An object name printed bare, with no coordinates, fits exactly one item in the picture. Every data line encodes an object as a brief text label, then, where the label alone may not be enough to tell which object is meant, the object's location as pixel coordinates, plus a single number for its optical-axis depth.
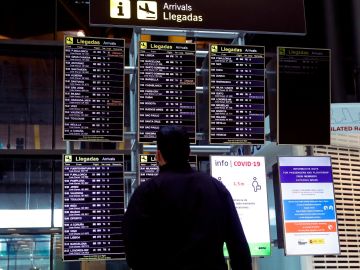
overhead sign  4.72
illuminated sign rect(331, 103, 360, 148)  6.07
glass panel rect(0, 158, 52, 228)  12.03
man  2.54
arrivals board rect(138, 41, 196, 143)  4.72
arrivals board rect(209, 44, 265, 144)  4.82
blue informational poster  4.80
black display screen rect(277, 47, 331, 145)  4.84
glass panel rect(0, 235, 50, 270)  11.70
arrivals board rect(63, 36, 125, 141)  4.62
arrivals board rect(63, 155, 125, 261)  4.54
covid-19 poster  4.69
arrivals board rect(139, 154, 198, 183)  4.66
